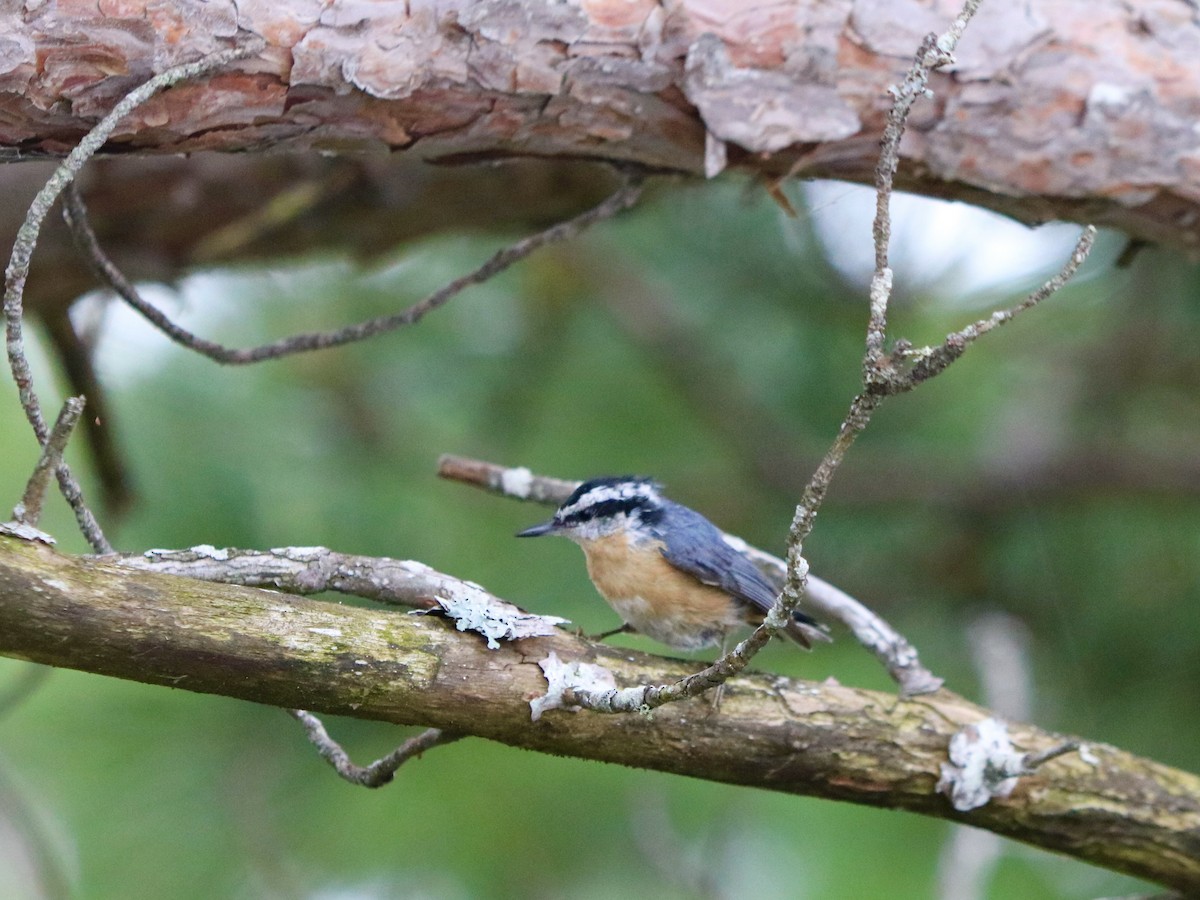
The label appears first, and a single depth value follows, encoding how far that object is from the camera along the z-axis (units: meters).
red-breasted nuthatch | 6.95
